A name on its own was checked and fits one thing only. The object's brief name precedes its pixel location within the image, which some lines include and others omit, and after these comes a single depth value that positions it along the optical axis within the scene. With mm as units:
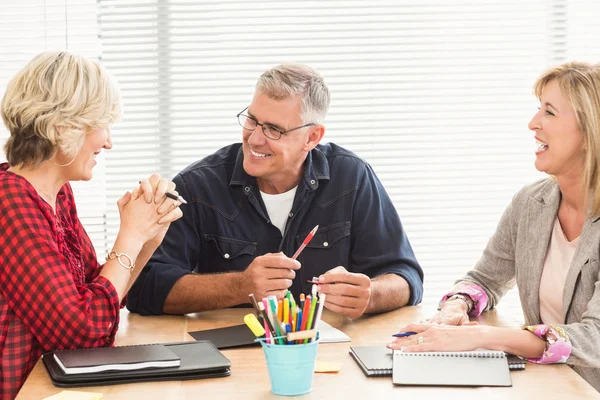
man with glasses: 2958
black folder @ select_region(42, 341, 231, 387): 2313
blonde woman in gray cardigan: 2671
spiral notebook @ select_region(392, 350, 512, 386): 2325
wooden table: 2278
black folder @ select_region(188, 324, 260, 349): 2535
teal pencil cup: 2255
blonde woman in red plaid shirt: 2421
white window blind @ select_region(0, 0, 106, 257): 3616
